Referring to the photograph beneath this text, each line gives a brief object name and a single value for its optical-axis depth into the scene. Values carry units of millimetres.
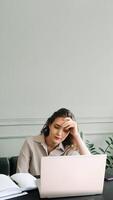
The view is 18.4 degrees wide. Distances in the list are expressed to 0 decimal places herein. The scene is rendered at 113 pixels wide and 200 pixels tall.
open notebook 1491
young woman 2117
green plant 3332
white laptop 1438
